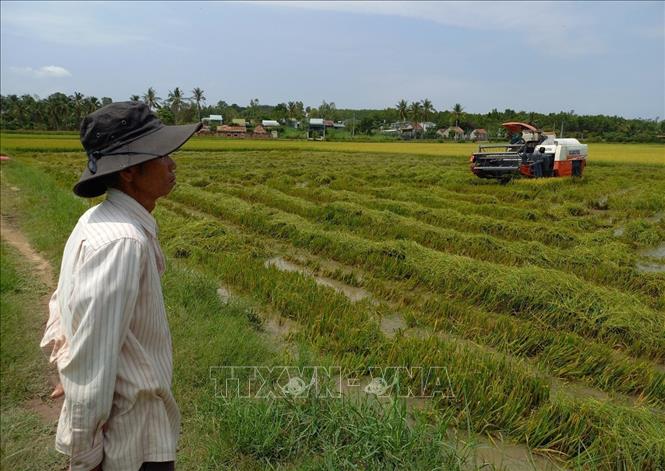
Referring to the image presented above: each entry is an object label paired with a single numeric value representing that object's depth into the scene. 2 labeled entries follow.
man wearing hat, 1.27
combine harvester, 12.89
